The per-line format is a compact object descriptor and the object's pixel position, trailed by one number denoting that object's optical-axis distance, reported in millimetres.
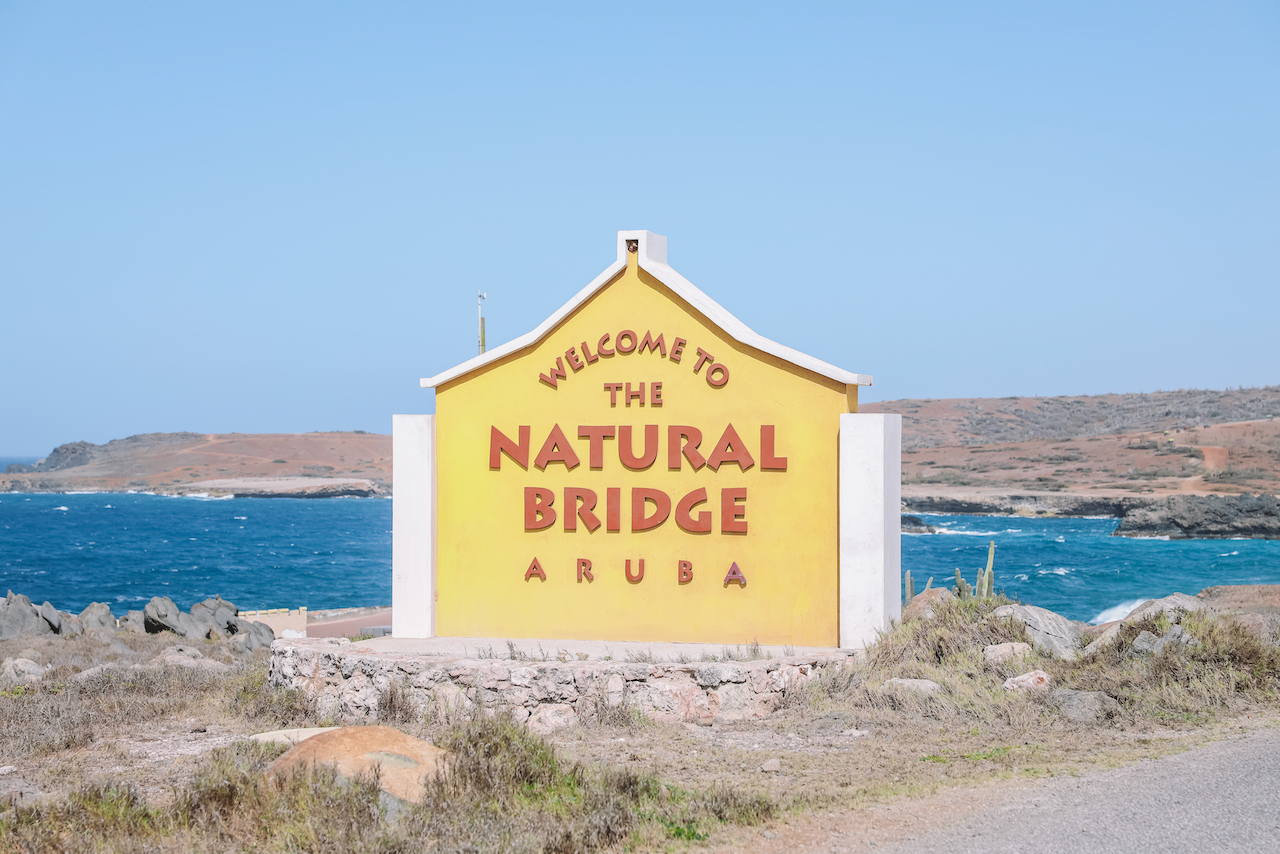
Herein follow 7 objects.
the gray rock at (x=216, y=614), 30266
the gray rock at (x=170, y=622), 28873
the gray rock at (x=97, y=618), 28688
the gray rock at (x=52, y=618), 28266
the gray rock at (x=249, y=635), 27344
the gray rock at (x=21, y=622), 27203
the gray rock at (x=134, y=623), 29219
